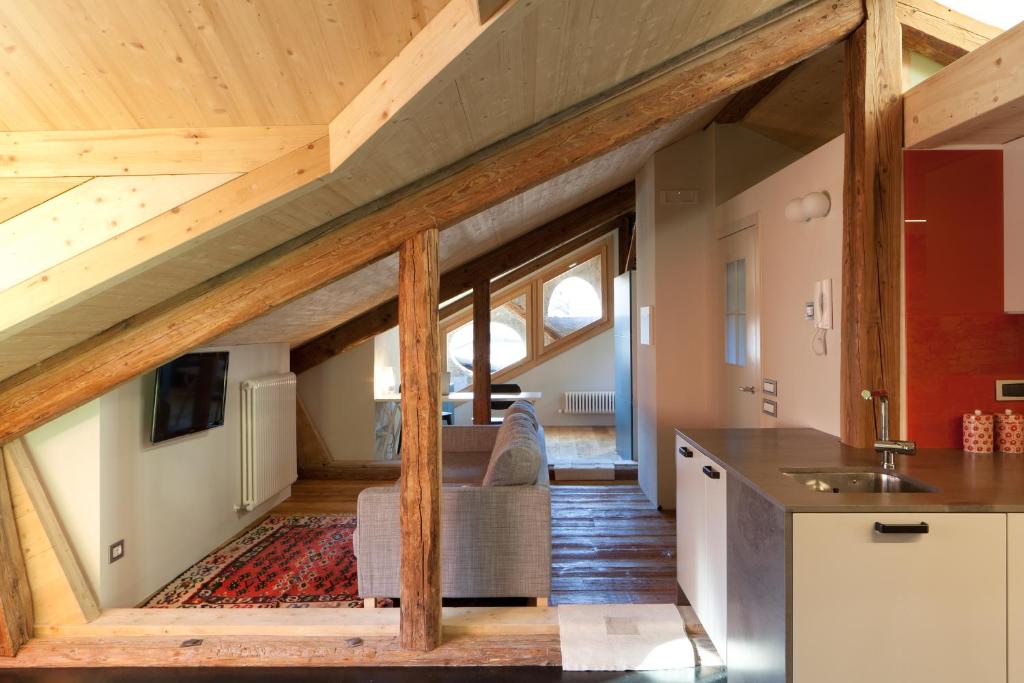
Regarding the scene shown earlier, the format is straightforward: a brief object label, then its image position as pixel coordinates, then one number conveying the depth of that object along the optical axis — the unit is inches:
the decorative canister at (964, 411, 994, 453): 107.9
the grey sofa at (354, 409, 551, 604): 129.4
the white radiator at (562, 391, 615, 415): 392.2
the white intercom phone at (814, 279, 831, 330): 126.8
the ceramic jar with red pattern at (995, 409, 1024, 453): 107.2
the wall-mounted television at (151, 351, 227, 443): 141.7
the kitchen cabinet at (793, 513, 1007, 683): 74.7
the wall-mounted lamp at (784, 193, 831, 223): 127.3
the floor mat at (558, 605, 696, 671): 109.0
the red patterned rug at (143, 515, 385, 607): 141.4
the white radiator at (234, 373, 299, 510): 191.2
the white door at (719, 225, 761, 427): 163.8
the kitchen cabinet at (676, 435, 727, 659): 100.0
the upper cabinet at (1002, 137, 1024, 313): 105.0
